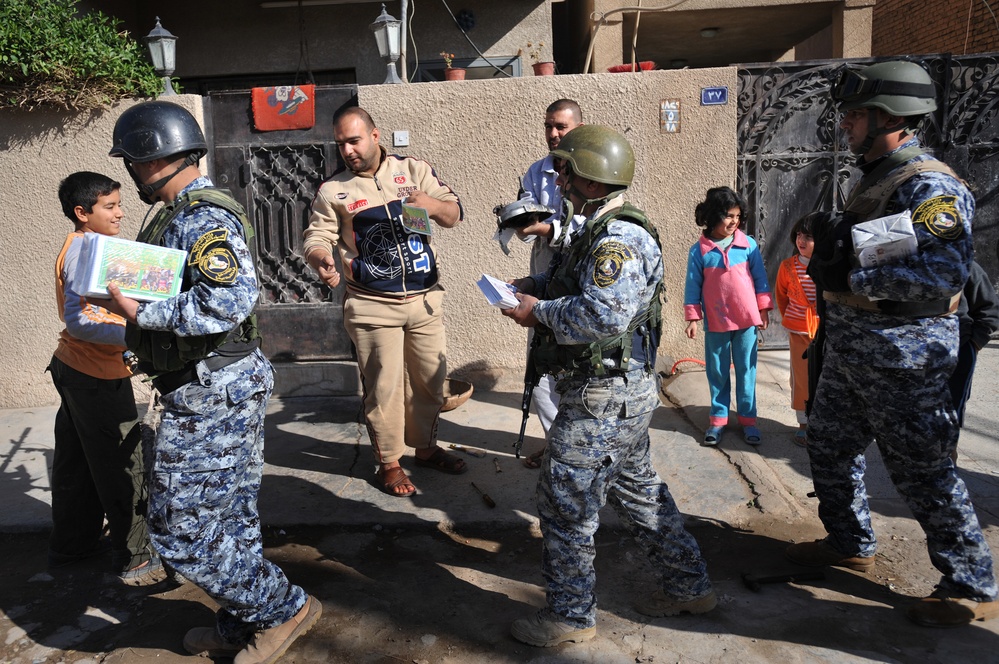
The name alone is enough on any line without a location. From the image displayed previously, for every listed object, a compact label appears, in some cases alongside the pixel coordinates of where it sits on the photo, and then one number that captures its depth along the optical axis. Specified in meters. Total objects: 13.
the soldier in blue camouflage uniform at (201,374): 2.53
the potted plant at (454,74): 6.63
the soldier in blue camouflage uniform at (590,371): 2.65
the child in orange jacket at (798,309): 4.67
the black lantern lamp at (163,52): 5.88
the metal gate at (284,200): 5.96
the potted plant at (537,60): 6.79
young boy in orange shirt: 3.34
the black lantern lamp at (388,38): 5.95
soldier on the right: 2.71
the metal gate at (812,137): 6.05
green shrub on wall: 5.51
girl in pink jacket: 4.67
